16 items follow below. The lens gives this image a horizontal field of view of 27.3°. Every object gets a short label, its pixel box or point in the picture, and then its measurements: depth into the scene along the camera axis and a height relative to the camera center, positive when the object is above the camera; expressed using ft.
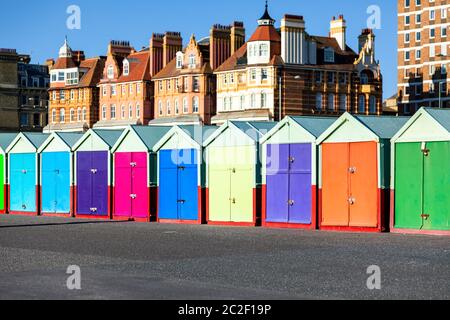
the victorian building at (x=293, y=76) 290.15 +23.92
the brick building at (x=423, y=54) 364.58 +39.00
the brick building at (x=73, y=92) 377.30 +24.13
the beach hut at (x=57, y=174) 132.52 -3.35
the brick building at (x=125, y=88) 344.49 +23.79
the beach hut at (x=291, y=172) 98.96 -2.43
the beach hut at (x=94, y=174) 125.29 -3.18
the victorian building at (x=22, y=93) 377.30 +24.86
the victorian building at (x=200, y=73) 313.12 +26.45
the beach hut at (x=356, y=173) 91.45 -2.37
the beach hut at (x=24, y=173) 138.82 -3.36
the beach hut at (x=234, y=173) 105.81 -2.69
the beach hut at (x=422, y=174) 85.20 -2.36
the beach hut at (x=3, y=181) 144.25 -4.72
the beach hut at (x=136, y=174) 118.83 -3.06
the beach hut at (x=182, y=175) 112.57 -3.04
